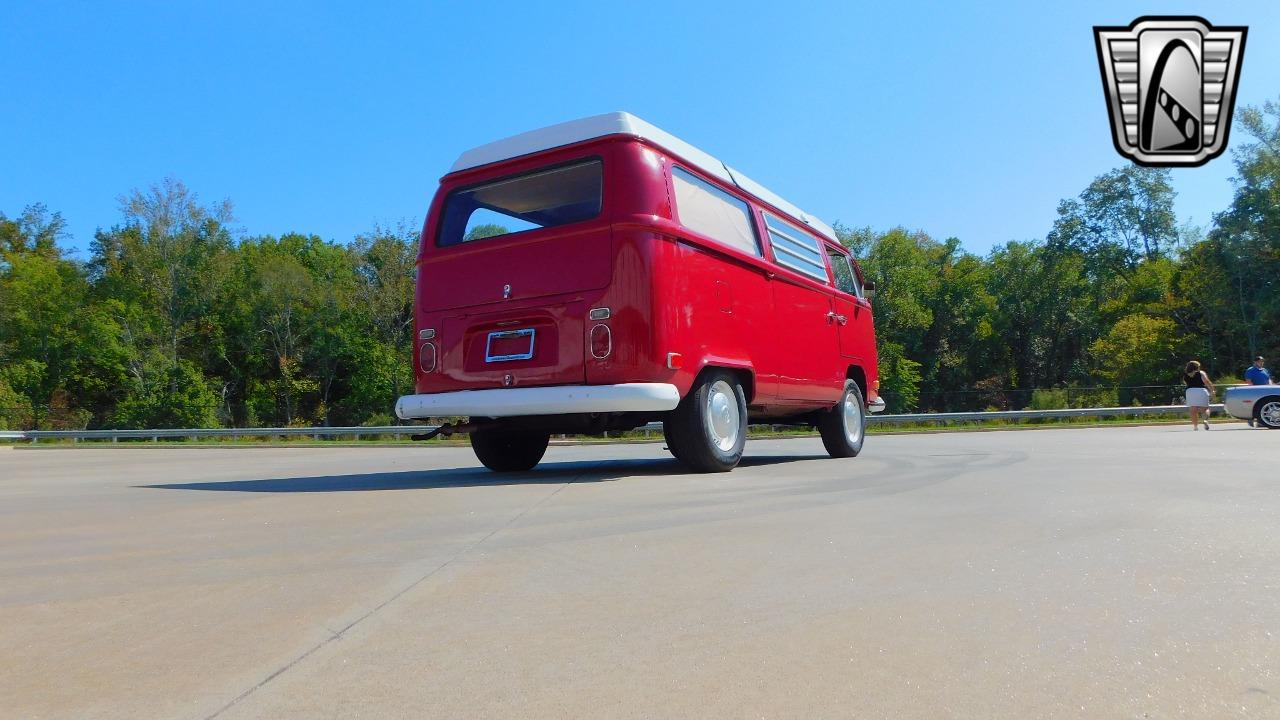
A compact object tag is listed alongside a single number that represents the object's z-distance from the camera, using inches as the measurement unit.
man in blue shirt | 716.7
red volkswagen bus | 281.0
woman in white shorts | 737.0
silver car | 682.8
